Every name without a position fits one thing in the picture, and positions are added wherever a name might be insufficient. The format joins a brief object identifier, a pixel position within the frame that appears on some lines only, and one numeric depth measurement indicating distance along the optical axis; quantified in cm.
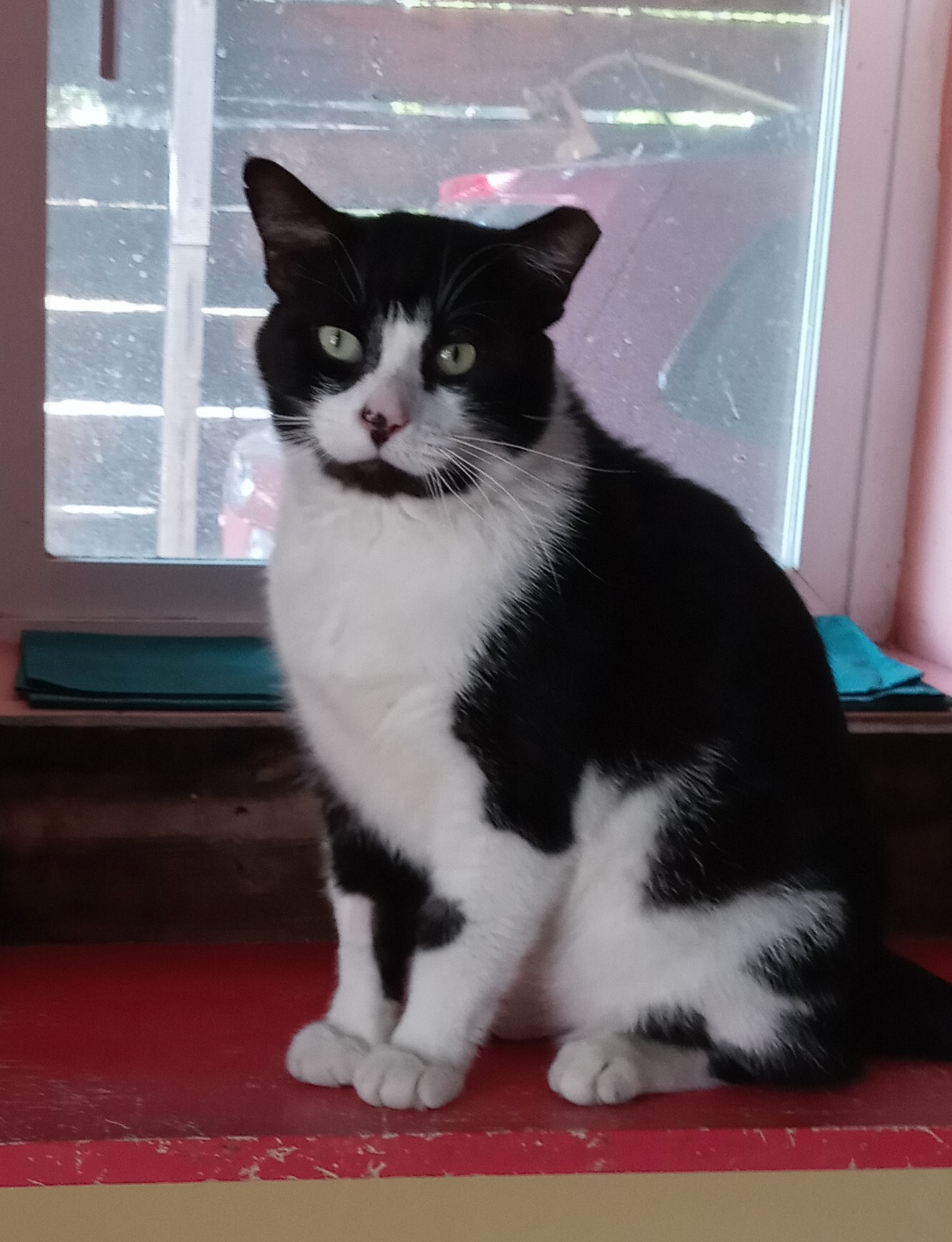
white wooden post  154
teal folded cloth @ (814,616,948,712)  137
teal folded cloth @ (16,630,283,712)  127
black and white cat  93
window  155
